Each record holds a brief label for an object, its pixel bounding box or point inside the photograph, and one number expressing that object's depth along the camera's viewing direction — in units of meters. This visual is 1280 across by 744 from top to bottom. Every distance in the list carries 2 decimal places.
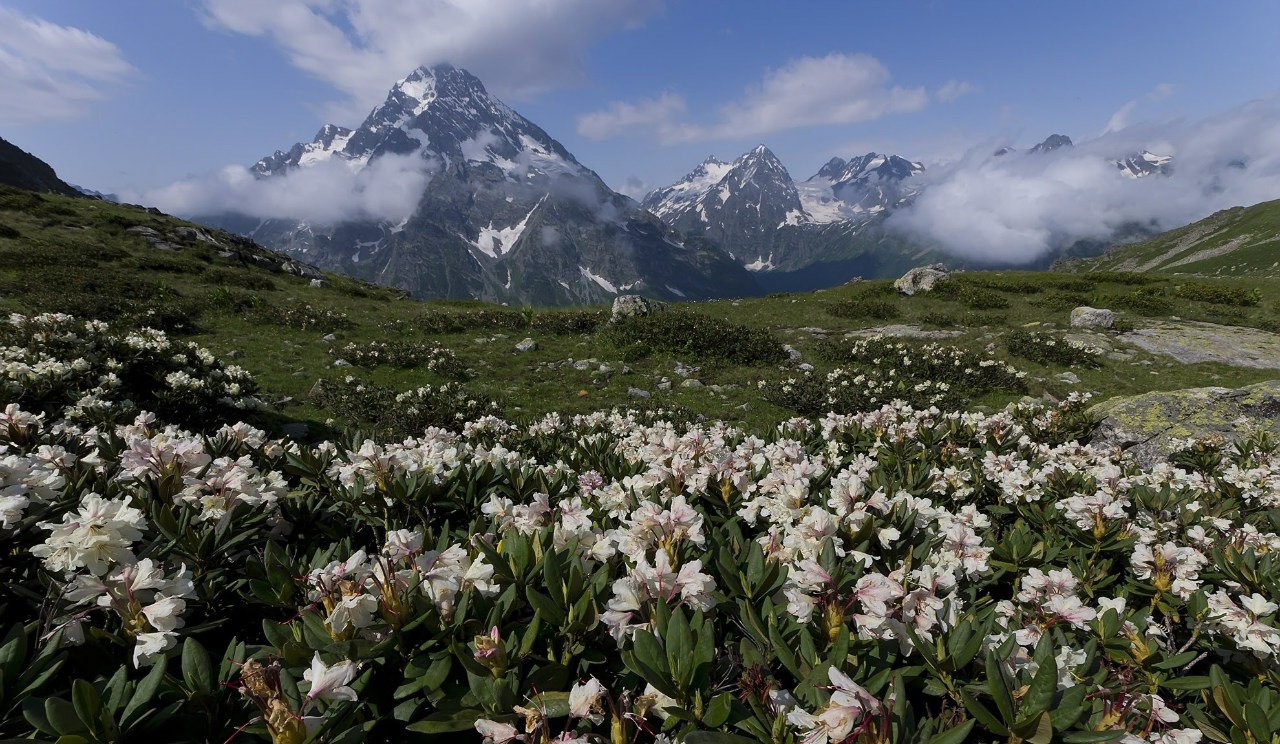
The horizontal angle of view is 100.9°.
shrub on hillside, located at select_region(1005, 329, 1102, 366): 16.45
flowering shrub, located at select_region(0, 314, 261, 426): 7.15
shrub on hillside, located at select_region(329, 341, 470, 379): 15.48
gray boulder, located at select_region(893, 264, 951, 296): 29.61
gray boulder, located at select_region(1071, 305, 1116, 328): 20.14
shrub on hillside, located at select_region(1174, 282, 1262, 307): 25.12
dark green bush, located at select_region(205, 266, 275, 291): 25.72
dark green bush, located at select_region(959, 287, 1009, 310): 26.53
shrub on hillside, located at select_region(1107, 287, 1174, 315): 24.25
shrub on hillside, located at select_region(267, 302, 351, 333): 19.28
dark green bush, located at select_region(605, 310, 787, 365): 17.94
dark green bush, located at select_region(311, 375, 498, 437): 11.31
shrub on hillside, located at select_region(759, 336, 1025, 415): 13.41
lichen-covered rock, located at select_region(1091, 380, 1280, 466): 7.64
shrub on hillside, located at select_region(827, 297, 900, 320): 25.06
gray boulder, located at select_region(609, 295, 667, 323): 21.86
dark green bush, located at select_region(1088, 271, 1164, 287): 31.36
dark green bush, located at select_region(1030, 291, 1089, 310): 25.64
